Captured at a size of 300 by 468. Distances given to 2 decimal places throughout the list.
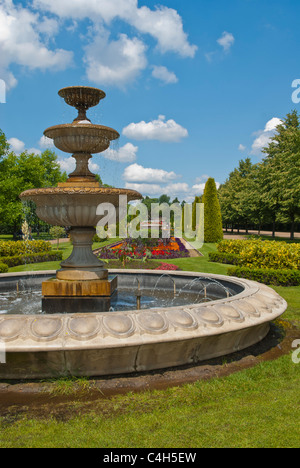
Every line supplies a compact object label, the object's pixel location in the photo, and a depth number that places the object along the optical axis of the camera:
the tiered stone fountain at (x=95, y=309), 3.88
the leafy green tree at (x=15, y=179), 30.81
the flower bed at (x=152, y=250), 18.36
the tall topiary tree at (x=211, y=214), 30.11
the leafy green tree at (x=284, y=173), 27.64
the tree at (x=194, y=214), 43.03
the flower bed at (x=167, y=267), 14.16
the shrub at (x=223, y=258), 16.47
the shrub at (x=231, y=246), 17.53
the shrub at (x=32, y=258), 15.56
